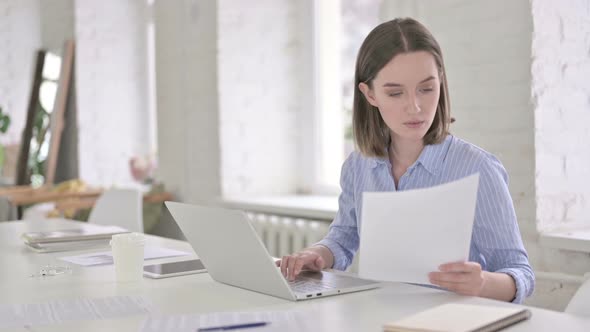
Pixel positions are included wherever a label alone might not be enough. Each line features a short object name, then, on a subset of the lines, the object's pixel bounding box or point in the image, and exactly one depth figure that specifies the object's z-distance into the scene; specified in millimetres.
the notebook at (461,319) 1099
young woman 1607
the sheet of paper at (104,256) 1945
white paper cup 1661
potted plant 5461
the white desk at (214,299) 1231
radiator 3113
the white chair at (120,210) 2947
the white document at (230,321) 1214
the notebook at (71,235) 2227
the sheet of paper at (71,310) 1328
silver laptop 1412
